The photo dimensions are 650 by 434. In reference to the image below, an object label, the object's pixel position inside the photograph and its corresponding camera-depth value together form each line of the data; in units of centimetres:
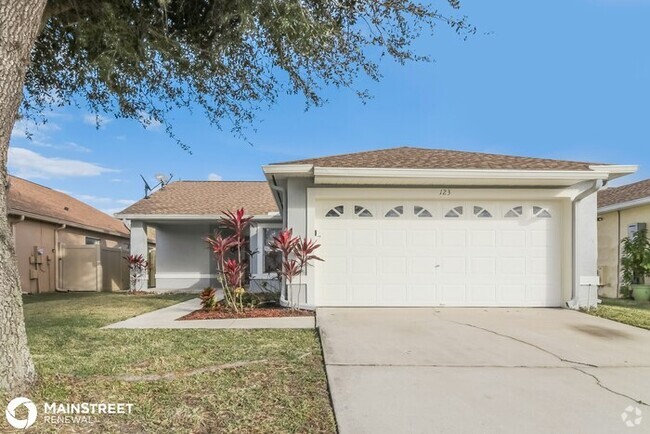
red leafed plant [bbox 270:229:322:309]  818
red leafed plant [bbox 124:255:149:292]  1412
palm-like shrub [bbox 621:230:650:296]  1156
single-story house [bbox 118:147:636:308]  866
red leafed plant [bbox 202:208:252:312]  816
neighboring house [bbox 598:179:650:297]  1253
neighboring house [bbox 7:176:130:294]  1381
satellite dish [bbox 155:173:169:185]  1664
